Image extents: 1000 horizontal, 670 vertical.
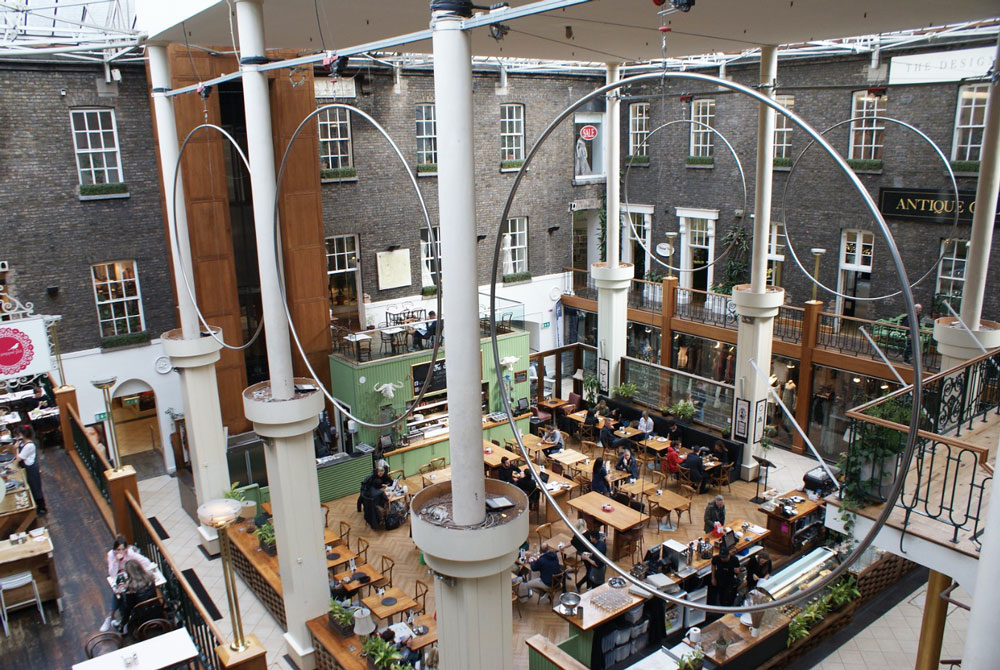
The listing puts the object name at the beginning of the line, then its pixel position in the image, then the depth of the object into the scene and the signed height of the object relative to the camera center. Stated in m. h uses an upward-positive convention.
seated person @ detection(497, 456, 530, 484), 13.64 -5.06
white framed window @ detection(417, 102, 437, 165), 19.02 +1.16
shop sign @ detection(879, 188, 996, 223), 15.05 -0.71
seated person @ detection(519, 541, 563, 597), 10.80 -5.36
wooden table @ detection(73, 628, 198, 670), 6.32 -3.80
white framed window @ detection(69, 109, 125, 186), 14.41 +0.84
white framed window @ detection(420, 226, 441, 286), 19.56 -2.03
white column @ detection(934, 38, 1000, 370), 9.40 -1.17
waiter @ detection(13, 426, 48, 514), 10.43 -3.62
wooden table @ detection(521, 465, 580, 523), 13.18 -5.22
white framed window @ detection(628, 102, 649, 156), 21.36 +1.40
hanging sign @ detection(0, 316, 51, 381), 11.10 -2.22
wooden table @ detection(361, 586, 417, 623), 9.64 -5.25
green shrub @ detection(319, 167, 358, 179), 17.48 +0.25
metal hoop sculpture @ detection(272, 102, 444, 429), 5.38 -0.69
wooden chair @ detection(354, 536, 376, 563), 11.95 -5.84
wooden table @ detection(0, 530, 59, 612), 8.27 -3.95
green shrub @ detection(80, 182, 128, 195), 14.48 +0.04
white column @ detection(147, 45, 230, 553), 10.99 -2.48
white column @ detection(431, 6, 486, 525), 4.72 -0.48
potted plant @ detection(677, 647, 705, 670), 8.34 -5.16
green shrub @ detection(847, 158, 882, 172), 16.21 +0.11
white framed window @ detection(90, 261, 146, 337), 15.04 -2.06
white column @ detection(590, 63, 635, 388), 15.17 -2.08
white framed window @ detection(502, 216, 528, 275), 21.30 -1.75
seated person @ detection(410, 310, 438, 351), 16.28 -3.17
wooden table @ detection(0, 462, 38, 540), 9.28 -3.83
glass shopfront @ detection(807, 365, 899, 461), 15.00 -4.53
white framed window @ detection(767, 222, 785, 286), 18.50 -1.91
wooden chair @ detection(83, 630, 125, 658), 7.38 -4.28
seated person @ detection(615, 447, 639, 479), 13.98 -5.14
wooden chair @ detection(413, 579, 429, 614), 10.58 -5.78
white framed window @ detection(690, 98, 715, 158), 19.78 +1.17
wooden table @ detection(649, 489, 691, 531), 12.62 -5.29
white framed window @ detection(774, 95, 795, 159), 17.92 +0.89
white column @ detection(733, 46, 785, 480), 12.97 -2.29
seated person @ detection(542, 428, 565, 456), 15.14 -5.09
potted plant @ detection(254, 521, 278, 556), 11.15 -5.02
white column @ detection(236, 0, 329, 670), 7.77 -2.51
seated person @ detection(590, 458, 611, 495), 13.20 -5.08
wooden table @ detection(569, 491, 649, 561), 11.64 -5.11
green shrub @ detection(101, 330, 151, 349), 15.05 -2.88
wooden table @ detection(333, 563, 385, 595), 10.35 -5.32
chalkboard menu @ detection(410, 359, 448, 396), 16.12 -4.02
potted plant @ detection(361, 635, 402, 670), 8.34 -5.00
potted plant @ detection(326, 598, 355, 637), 9.10 -5.03
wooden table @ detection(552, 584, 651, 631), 9.19 -5.16
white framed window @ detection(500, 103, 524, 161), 20.56 +1.24
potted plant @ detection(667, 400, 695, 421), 15.62 -4.68
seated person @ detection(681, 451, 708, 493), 13.91 -5.19
